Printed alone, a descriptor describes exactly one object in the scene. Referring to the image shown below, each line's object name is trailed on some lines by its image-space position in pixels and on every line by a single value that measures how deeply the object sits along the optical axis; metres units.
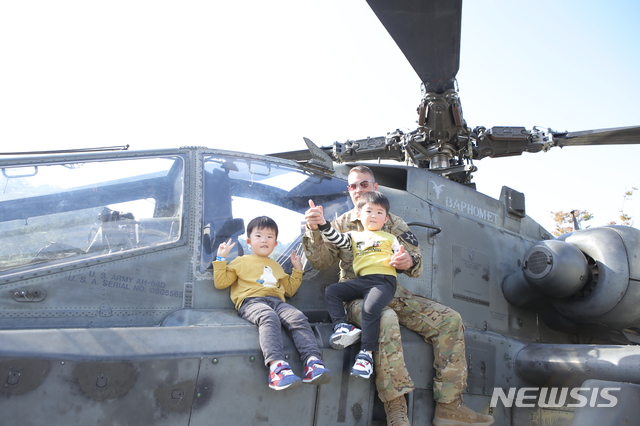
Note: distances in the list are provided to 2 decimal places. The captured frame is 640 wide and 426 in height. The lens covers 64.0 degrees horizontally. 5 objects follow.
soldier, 2.97
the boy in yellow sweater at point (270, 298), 2.61
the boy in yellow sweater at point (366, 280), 2.96
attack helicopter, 2.38
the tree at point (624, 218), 22.23
